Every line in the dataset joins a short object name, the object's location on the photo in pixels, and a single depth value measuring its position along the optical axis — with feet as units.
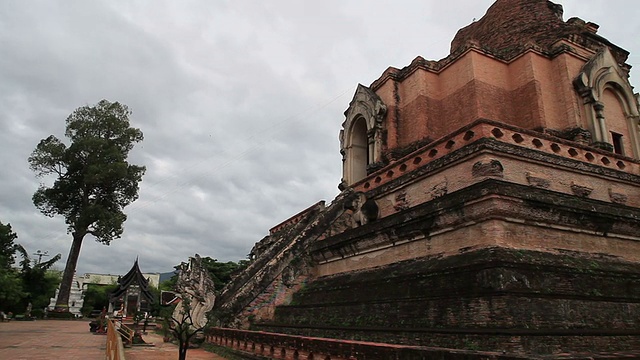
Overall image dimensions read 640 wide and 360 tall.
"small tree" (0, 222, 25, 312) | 97.81
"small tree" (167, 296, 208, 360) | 26.37
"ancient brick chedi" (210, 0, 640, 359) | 20.59
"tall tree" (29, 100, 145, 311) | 112.27
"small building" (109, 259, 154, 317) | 100.83
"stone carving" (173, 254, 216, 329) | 45.44
